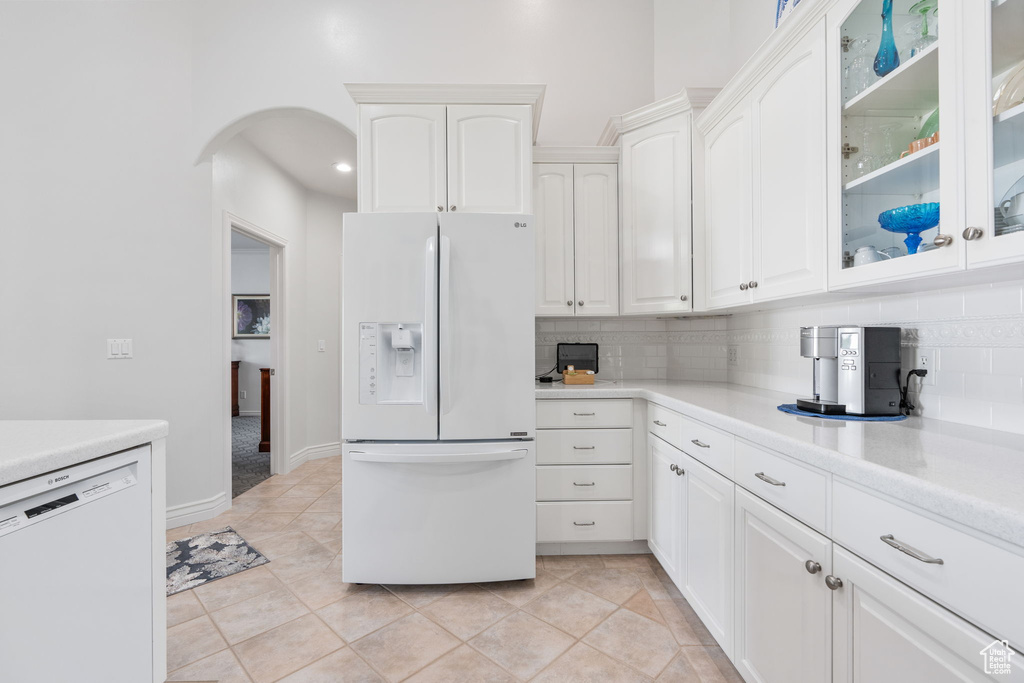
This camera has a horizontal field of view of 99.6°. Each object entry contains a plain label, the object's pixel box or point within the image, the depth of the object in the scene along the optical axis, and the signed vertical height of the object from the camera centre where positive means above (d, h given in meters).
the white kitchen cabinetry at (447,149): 2.23 +1.00
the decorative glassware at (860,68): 1.29 +0.83
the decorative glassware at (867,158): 1.29 +0.55
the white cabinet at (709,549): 1.39 -0.73
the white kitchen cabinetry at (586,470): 2.22 -0.66
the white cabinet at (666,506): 1.81 -0.74
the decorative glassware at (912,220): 1.09 +0.32
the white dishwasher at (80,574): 0.87 -0.53
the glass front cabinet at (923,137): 0.91 +0.51
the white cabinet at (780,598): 0.99 -0.66
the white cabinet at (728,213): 1.86 +0.60
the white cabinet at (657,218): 2.30 +0.68
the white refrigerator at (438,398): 1.89 -0.25
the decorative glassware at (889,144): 1.22 +0.56
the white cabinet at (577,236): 2.56 +0.63
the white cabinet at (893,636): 0.69 -0.52
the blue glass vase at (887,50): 1.21 +0.83
